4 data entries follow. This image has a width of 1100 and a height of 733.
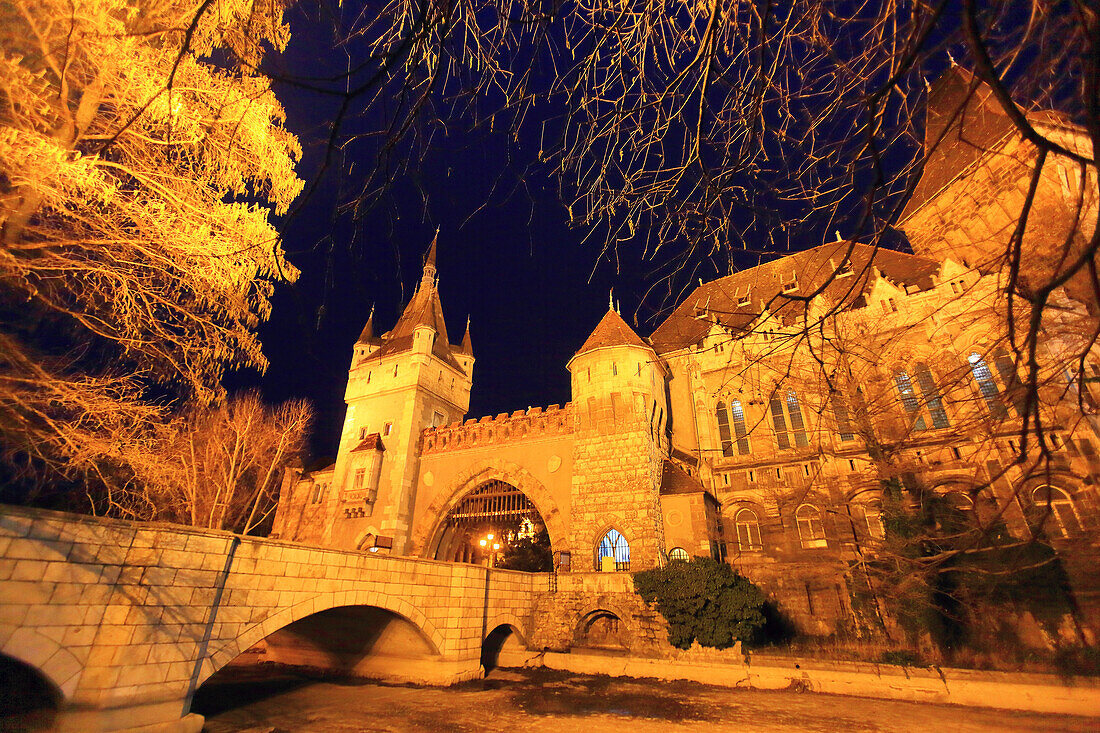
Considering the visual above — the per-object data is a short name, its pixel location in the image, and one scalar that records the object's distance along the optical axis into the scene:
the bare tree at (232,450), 17.24
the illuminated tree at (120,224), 5.39
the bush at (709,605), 11.98
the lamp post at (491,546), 22.82
